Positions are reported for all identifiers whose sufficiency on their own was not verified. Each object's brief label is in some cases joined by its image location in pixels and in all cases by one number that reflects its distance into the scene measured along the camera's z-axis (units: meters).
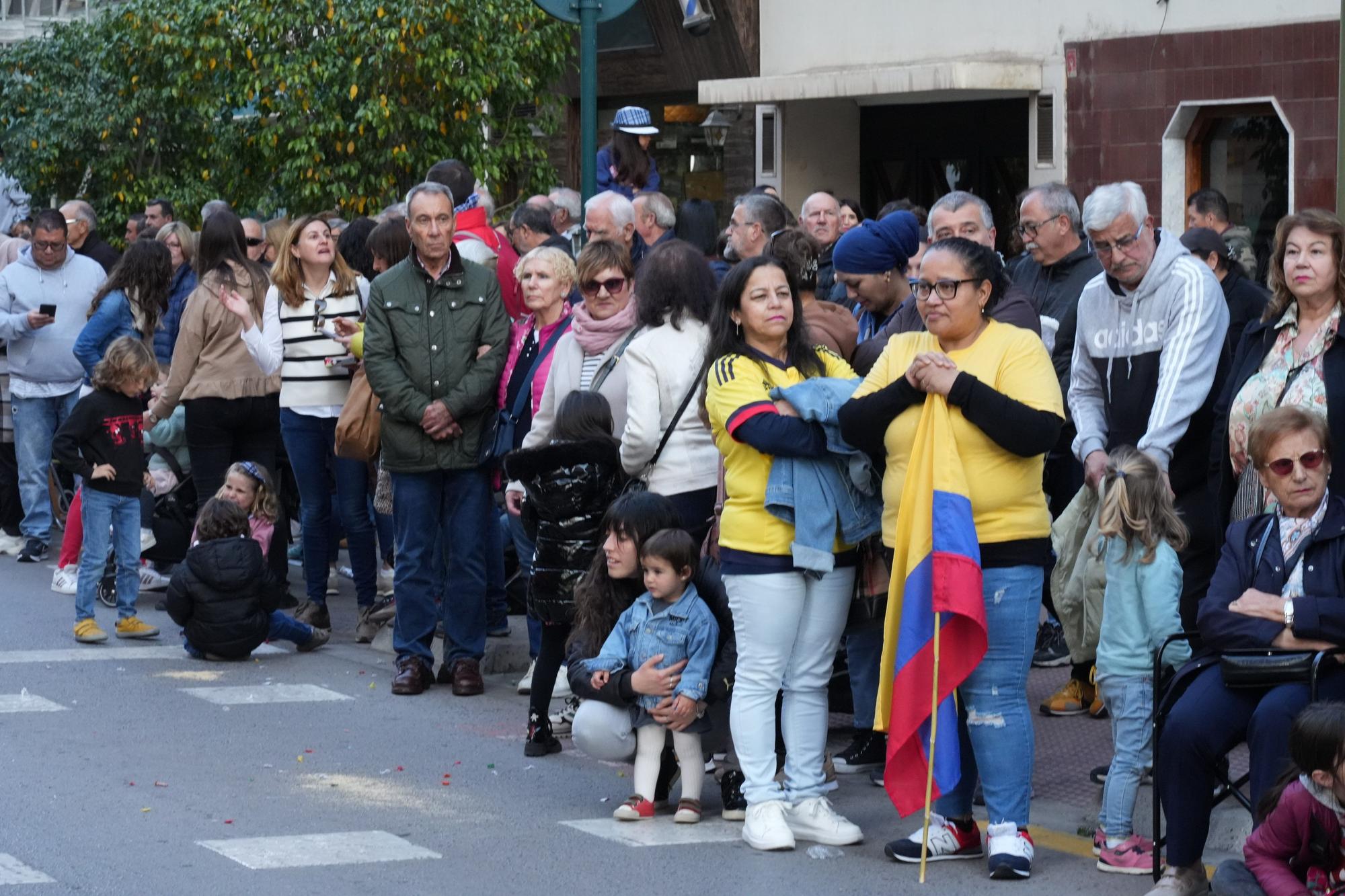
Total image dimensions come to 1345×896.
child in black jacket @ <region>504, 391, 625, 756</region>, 13.24
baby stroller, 20.05
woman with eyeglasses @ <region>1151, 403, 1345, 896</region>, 9.55
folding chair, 9.75
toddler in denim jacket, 11.66
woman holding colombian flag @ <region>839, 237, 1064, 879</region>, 10.23
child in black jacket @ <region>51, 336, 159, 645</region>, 17.84
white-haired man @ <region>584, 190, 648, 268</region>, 15.86
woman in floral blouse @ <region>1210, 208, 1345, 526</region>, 10.91
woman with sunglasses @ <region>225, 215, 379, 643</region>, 17.59
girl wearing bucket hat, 21.44
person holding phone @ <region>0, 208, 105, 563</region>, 22.28
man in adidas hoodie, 12.06
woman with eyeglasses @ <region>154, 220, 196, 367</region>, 20.85
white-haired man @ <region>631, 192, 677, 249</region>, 17.35
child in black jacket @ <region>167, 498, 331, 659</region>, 16.72
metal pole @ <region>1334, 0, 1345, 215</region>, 11.99
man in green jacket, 15.07
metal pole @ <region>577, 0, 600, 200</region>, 16.52
